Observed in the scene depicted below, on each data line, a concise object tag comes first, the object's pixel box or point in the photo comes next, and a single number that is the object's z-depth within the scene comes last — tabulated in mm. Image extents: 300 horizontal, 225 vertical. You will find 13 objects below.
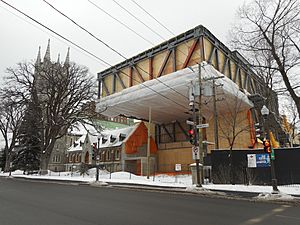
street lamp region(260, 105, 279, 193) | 14977
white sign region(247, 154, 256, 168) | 21141
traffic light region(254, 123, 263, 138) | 15783
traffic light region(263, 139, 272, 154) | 15461
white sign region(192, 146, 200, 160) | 18188
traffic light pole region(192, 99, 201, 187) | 17953
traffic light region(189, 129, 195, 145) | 18067
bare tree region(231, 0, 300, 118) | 17766
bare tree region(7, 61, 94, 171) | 36812
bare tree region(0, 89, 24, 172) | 45556
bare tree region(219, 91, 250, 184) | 37275
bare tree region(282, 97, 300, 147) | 38238
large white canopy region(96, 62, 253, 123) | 33678
